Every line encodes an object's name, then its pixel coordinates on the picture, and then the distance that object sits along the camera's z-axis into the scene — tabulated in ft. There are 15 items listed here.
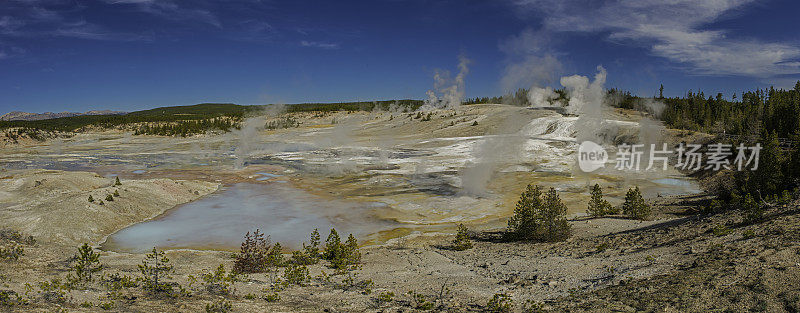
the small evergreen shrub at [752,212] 37.63
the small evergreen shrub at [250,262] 38.19
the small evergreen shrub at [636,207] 58.08
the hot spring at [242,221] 54.54
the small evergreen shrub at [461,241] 47.85
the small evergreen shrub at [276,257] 38.51
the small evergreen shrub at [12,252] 35.70
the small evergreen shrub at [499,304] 25.16
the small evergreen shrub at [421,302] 26.30
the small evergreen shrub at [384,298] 27.91
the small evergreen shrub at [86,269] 29.40
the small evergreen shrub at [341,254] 40.16
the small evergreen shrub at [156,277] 29.19
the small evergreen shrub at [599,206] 61.72
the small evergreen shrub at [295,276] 33.78
